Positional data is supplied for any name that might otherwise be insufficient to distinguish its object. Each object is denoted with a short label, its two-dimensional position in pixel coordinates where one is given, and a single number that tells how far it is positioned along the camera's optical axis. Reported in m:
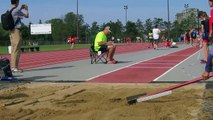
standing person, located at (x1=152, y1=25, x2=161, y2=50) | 30.00
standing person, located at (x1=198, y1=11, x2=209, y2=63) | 13.61
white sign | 100.25
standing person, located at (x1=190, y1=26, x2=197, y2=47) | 32.03
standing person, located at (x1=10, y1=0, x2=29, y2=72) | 12.60
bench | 38.16
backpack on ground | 10.78
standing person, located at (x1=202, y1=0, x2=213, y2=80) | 6.30
